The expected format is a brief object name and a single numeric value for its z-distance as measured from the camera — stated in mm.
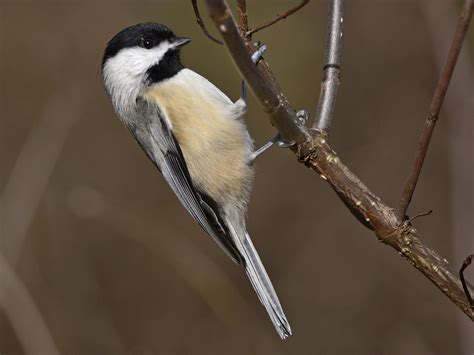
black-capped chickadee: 2598
